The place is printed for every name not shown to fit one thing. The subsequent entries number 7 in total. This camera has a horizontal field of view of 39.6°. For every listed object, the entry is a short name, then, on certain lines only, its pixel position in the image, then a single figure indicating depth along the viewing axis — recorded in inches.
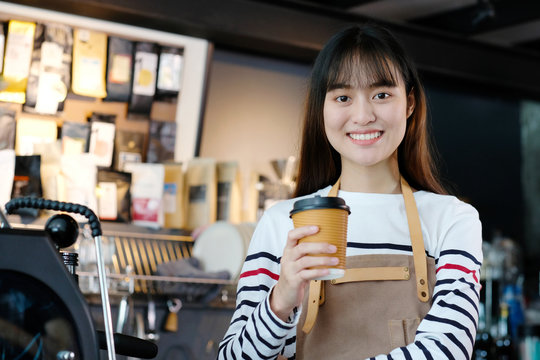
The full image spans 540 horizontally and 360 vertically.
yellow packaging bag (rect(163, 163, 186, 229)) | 129.1
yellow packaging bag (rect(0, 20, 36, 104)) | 120.5
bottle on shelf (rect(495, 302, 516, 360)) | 138.4
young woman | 51.9
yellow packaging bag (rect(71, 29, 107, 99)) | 126.7
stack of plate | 116.6
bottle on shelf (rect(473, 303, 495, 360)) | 134.4
